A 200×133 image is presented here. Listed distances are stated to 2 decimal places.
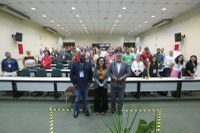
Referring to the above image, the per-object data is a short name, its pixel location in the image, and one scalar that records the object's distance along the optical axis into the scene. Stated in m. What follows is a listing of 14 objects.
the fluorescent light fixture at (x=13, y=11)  5.96
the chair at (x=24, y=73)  4.83
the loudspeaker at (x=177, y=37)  7.68
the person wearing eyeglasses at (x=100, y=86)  3.22
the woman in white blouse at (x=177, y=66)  4.32
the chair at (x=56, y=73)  4.87
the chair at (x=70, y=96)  3.58
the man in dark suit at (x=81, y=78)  3.09
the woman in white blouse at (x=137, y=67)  4.51
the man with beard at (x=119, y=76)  3.16
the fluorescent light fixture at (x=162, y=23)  8.82
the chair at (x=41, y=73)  4.80
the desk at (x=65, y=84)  4.11
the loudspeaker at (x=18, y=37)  7.60
